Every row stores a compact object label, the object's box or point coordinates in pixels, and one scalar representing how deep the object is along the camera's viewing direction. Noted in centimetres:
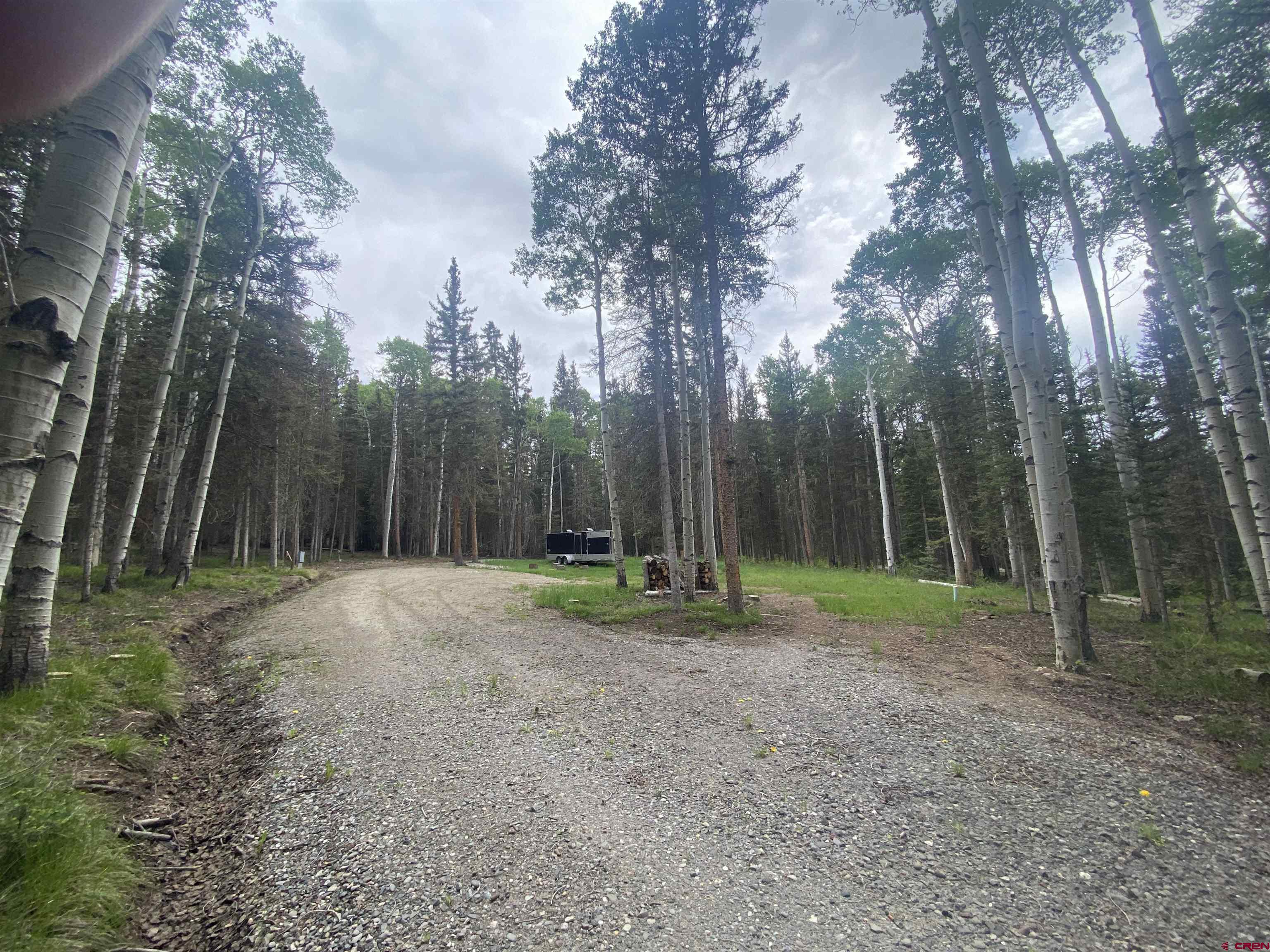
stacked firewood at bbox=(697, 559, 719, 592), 1377
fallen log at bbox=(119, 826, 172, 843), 250
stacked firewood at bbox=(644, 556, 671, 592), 1284
